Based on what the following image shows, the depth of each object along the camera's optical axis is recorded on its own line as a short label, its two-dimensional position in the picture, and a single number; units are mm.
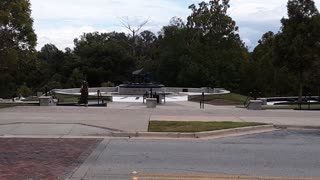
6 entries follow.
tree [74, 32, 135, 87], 87375
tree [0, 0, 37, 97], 26539
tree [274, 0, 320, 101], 43750
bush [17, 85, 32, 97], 64338
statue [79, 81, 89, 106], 31541
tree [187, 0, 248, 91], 73000
